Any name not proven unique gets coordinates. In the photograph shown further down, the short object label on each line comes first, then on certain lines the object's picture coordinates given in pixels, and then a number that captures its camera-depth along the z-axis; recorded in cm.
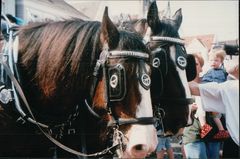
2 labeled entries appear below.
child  345
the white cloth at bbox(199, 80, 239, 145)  319
